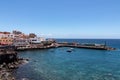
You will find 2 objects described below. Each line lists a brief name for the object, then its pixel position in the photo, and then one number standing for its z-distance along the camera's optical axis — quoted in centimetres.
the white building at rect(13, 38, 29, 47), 5342
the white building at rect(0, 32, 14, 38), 5764
